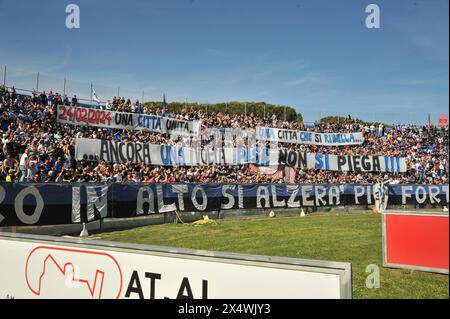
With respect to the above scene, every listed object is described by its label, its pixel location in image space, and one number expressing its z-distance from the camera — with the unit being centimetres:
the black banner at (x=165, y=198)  1441
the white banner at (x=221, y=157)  2367
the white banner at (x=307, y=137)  3659
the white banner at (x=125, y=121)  2392
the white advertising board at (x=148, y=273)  321
